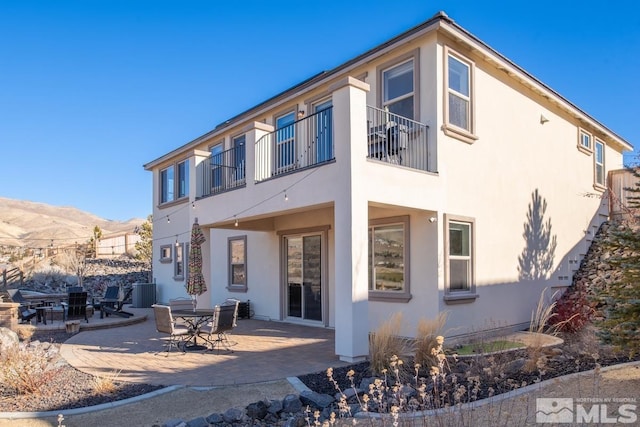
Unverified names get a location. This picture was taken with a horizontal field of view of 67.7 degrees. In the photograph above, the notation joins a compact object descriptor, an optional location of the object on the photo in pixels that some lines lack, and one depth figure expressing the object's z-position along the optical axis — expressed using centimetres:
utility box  1481
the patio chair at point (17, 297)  1583
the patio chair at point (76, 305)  1378
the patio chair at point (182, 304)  1220
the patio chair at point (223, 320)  934
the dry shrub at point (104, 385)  658
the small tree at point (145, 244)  2858
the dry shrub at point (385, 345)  719
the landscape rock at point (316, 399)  573
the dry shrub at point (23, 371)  654
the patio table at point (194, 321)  959
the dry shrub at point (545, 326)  1069
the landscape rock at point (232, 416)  536
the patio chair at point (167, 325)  916
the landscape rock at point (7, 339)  783
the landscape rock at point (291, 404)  567
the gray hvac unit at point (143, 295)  1941
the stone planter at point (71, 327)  1247
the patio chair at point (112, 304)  1531
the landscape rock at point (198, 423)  517
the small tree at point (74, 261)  2358
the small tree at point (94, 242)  2960
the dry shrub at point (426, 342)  735
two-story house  869
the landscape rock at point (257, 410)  550
